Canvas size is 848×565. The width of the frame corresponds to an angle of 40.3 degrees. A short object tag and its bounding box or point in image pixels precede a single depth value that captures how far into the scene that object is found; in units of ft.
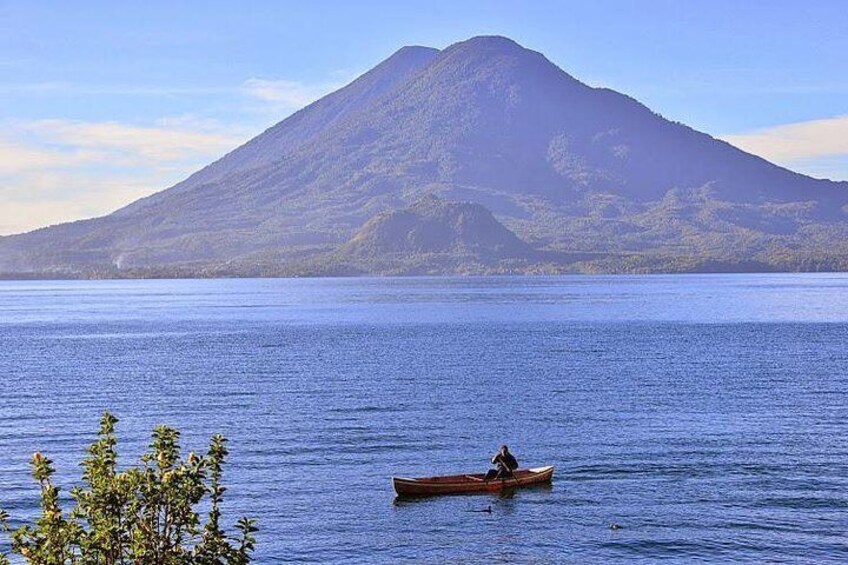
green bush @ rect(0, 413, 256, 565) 67.10
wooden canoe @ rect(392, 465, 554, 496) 155.74
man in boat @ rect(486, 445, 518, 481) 163.32
